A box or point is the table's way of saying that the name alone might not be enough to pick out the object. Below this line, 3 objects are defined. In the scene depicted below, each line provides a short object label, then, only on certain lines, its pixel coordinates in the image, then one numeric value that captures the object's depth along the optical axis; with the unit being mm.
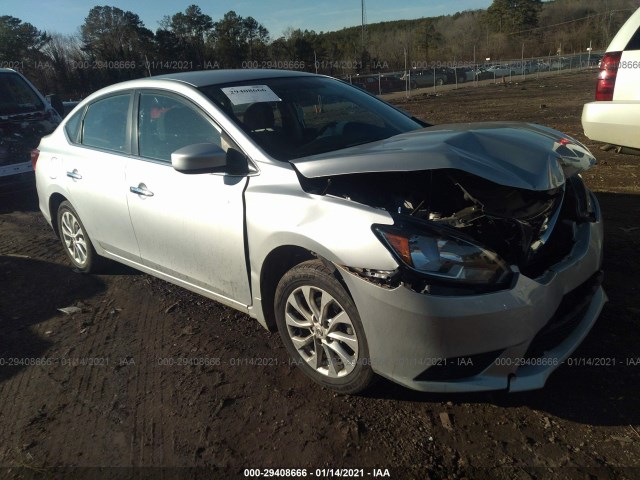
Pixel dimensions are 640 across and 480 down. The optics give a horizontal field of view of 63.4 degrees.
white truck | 5293
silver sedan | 2354
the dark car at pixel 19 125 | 7566
